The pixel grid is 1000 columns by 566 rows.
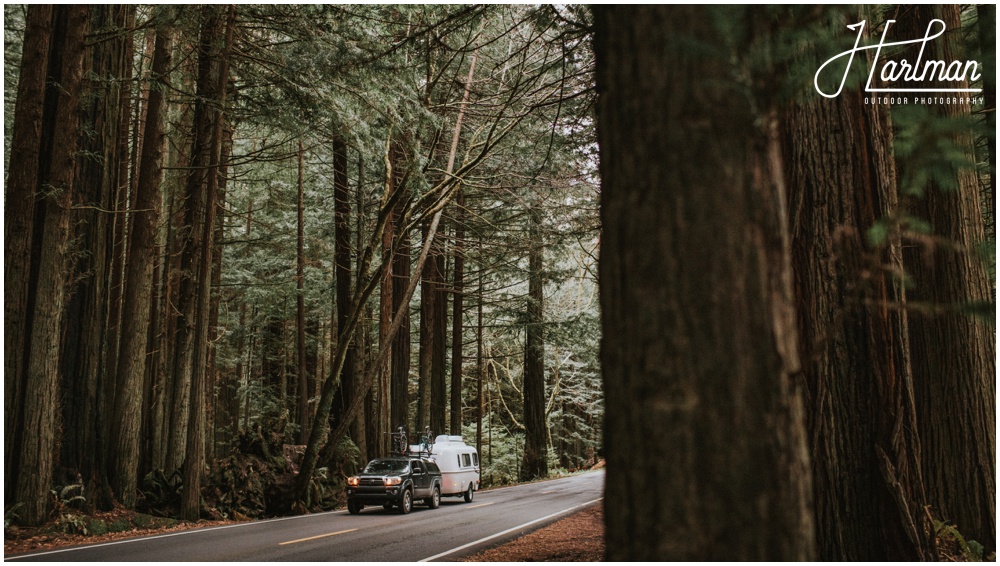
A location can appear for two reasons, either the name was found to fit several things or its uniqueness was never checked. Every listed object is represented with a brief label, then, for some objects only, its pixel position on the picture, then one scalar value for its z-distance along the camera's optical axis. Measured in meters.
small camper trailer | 20.09
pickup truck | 16.61
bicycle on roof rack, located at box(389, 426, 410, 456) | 20.69
